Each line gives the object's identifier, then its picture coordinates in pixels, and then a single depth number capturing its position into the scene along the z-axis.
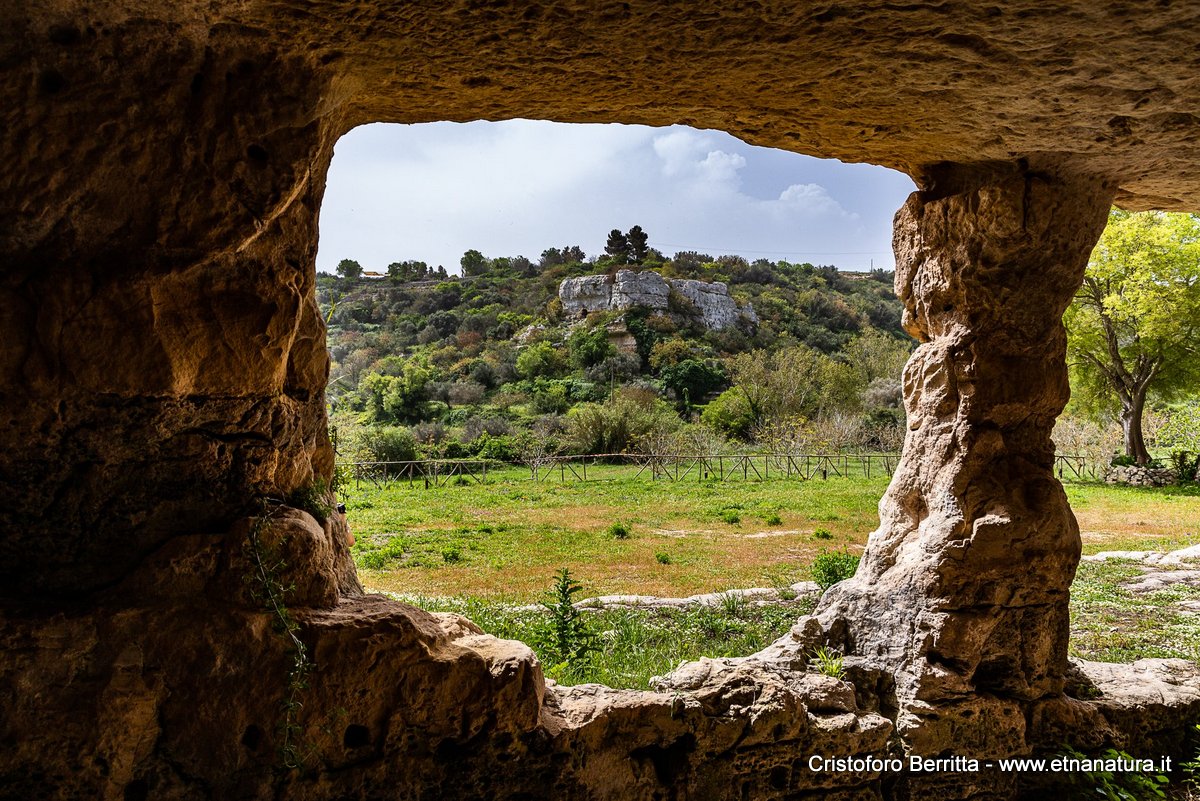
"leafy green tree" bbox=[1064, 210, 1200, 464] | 20.16
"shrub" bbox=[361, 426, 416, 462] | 24.86
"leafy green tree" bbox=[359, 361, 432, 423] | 35.34
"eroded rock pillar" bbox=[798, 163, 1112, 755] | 4.54
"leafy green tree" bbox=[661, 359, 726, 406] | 40.16
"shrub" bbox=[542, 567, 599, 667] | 5.89
